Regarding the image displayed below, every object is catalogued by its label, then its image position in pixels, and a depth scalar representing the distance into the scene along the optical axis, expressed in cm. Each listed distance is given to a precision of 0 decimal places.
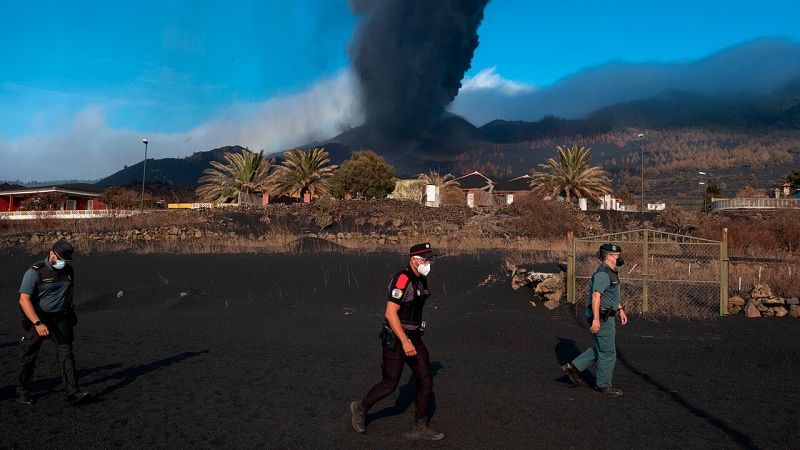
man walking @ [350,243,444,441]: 635
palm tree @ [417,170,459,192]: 6008
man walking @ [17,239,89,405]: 752
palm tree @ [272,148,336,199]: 5131
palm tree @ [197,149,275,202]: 5072
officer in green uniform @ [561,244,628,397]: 803
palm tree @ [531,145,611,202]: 5081
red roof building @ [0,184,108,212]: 5906
